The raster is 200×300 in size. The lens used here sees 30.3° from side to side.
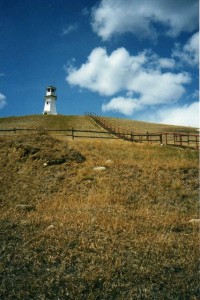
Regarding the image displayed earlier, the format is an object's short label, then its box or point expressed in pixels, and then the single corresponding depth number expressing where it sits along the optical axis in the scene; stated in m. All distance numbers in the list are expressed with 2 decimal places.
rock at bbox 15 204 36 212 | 13.51
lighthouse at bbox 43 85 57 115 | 119.75
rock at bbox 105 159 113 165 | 20.75
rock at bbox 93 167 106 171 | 19.56
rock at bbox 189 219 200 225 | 11.88
